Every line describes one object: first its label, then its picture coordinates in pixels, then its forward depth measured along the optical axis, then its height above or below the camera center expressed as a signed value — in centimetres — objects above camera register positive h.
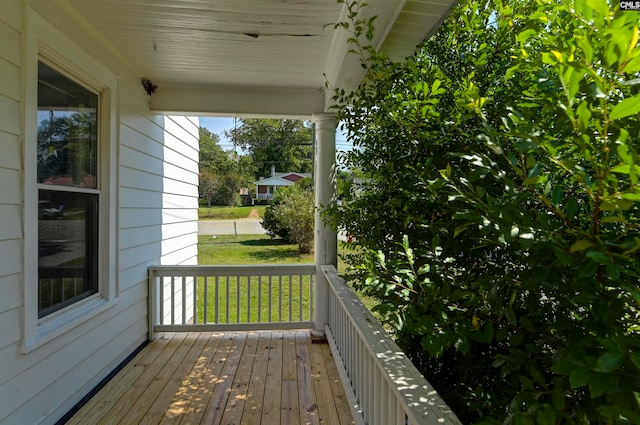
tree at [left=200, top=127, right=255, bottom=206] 1095 +95
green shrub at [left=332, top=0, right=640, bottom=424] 58 -1
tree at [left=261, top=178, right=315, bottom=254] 854 -22
